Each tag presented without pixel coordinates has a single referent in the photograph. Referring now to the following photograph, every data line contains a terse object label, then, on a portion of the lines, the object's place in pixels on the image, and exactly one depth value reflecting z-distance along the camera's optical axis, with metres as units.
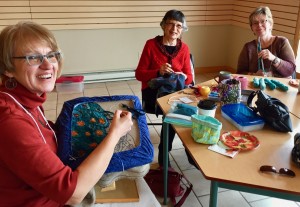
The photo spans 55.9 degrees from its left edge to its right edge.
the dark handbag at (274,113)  1.56
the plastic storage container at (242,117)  1.59
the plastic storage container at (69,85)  4.45
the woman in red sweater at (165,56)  2.61
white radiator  4.87
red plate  1.44
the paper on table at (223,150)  1.38
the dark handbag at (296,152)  1.28
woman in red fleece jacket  0.97
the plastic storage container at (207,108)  1.67
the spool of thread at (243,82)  2.23
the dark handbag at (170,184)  2.24
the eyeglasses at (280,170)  1.23
